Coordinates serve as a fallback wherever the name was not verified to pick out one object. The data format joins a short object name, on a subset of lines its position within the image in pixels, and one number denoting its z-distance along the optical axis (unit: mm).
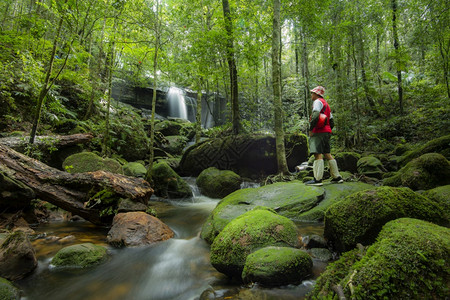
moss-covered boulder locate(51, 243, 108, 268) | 3658
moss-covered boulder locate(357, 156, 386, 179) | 8805
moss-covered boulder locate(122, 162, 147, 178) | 10016
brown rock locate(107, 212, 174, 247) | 4590
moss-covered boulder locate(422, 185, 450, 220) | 3622
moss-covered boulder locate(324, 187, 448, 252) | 2908
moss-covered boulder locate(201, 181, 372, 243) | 4975
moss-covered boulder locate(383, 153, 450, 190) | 5734
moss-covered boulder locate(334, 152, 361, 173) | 10555
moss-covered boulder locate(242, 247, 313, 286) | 2734
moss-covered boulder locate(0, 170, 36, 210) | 4711
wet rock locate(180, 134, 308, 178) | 11438
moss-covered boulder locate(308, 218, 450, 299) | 1785
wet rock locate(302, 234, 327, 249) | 3729
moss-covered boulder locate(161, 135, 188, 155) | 16591
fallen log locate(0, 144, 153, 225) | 4996
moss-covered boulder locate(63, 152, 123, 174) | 7543
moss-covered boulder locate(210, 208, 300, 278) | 3211
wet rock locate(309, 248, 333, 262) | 3453
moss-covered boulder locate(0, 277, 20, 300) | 2646
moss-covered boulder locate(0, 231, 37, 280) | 3076
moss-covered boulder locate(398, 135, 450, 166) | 8289
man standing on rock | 6535
